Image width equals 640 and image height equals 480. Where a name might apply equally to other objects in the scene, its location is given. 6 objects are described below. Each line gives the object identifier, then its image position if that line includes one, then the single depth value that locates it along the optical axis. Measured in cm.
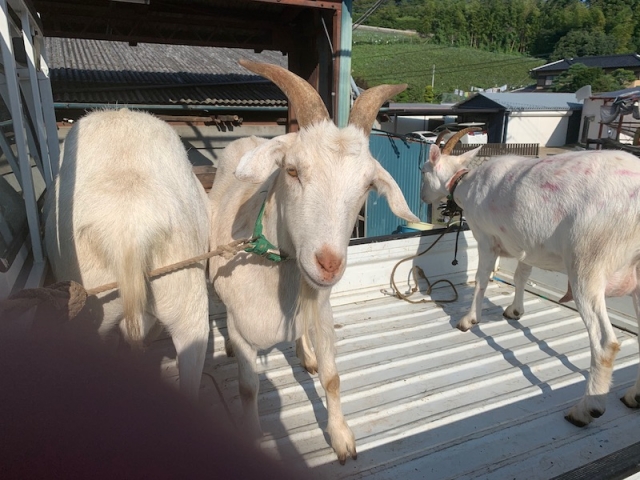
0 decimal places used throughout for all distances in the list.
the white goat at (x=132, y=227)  200
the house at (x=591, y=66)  4884
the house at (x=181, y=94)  898
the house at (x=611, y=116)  2420
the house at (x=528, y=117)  3009
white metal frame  213
